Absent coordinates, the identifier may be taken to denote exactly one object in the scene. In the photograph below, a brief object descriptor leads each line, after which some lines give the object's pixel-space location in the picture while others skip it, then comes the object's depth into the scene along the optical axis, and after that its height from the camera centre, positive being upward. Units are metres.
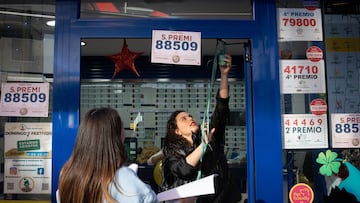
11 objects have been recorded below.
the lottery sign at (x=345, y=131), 2.53 -0.07
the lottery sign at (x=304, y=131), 2.50 -0.06
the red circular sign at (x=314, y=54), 2.56 +0.44
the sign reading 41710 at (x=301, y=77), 2.53 +0.29
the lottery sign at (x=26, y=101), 2.53 +0.14
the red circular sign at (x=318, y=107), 2.54 +0.09
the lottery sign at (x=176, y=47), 2.51 +0.48
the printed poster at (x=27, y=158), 2.51 -0.22
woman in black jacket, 2.19 -0.18
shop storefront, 2.47 +0.28
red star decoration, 3.78 +0.63
